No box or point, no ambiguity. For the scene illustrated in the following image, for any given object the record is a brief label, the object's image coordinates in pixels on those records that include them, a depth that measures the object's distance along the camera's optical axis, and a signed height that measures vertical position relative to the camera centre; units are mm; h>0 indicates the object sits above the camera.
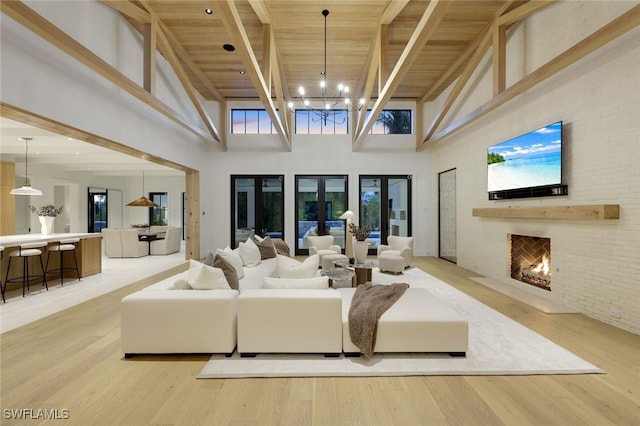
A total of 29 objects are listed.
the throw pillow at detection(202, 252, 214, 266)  3260 -611
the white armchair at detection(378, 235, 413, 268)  6176 -882
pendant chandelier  4473 +2901
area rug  2324 -1339
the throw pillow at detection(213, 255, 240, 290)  3090 -684
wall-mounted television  3902 +699
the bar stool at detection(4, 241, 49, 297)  4344 -829
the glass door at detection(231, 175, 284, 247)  8391 +80
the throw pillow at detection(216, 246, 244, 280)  3481 -646
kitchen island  4512 -872
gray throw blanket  2494 -968
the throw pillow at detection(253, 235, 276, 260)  5445 -768
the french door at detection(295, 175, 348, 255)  8414 +148
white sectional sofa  2543 -1074
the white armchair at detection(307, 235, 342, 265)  6420 -847
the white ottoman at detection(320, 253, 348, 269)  5734 -1027
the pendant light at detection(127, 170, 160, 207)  9212 +172
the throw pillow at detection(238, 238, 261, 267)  4773 -773
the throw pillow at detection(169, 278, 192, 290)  2818 -769
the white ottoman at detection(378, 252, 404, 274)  5734 -1108
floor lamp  8117 -1014
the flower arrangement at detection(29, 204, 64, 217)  5703 -66
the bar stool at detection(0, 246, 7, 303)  4038 -767
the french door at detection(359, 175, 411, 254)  8430 +215
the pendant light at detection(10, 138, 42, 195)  5465 +332
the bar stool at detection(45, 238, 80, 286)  4961 -727
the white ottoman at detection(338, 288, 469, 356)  2547 -1138
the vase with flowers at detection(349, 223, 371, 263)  5285 -671
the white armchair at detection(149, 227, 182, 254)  8586 -1085
